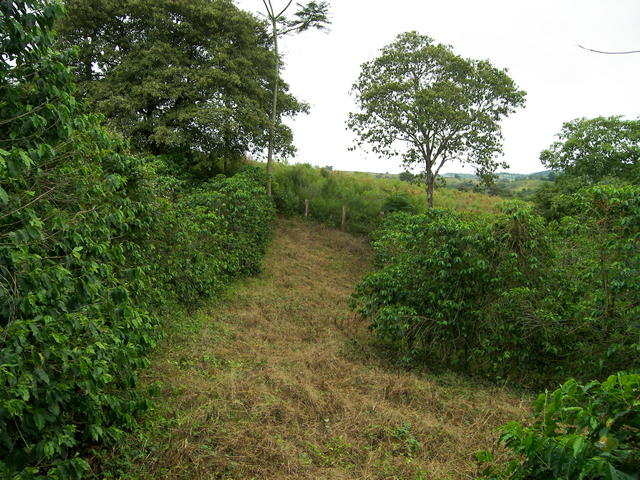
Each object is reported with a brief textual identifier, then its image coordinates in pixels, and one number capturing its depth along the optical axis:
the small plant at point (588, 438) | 1.41
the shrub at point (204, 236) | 6.66
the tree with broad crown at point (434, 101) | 15.70
